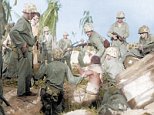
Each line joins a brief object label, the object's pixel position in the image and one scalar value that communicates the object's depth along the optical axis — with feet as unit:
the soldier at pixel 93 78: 22.03
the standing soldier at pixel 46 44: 26.26
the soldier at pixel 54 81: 20.62
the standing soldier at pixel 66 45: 27.28
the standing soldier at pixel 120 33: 25.75
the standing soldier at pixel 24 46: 20.91
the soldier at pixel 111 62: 22.87
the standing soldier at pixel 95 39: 24.95
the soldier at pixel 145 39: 25.05
